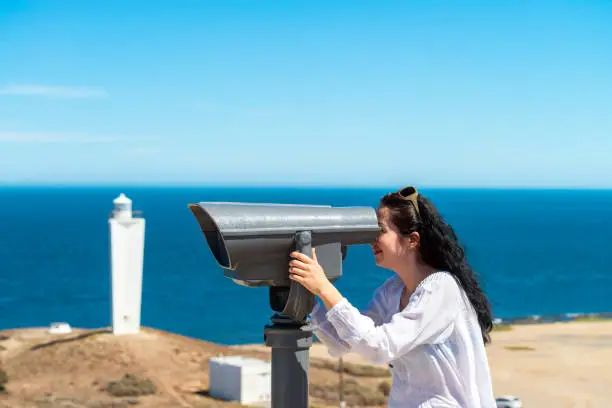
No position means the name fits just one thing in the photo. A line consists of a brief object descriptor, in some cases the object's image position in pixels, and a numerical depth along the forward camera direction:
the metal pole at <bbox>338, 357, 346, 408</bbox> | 13.94
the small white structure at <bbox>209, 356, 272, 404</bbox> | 13.90
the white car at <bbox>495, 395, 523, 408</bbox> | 14.17
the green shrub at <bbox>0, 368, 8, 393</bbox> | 15.16
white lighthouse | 16.47
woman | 2.11
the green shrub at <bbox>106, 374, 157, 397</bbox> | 14.81
